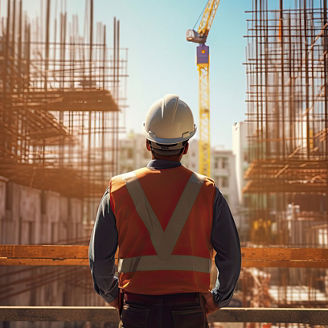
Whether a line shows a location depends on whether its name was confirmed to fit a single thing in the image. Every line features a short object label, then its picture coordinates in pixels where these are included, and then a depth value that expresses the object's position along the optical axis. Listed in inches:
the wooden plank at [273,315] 138.9
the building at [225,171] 2417.6
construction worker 75.9
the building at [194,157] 2532.0
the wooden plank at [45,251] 183.2
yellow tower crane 1444.4
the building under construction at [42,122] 643.5
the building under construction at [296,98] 682.2
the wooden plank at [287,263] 186.2
